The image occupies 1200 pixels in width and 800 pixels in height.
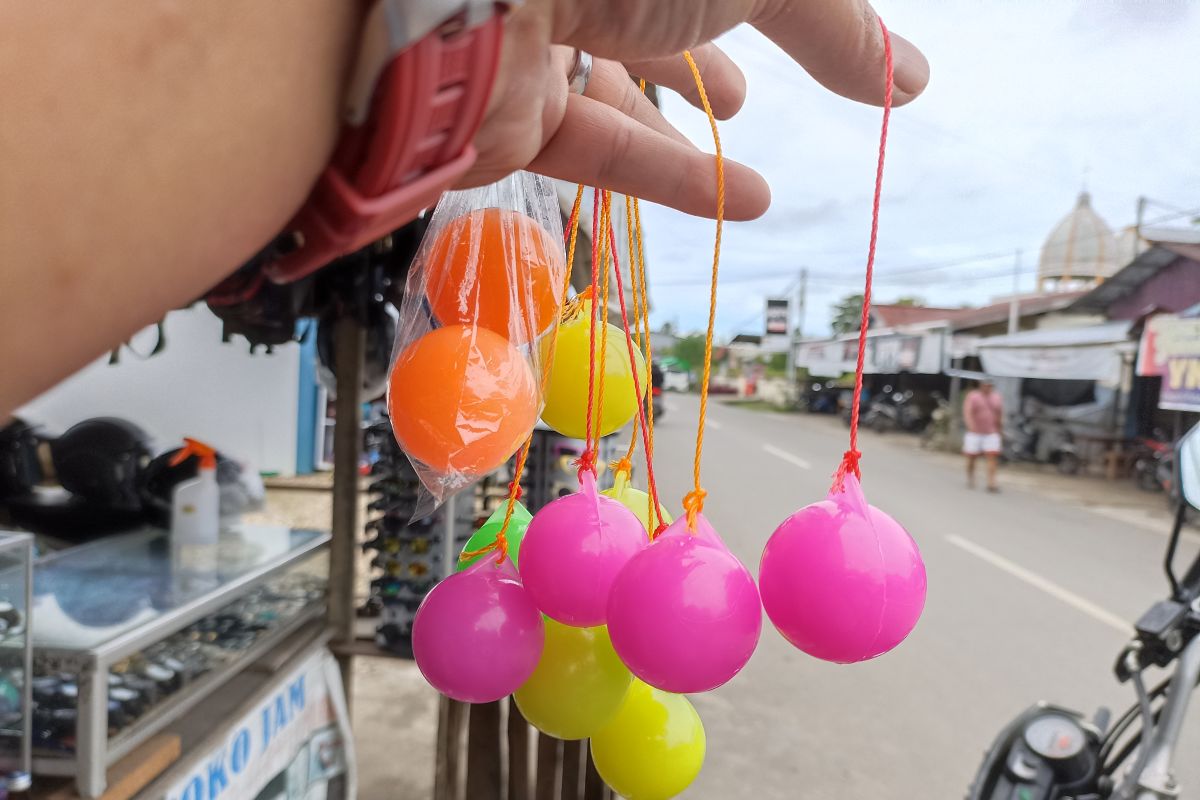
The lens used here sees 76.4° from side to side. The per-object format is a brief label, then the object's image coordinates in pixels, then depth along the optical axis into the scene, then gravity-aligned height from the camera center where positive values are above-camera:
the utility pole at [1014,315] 16.55 +1.42
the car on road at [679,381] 34.88 -1.18
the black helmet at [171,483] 2.55 -0.55
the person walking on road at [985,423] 10.04 -0.60
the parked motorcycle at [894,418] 18.34 -1.12
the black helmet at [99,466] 2.53 -0.51
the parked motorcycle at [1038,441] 13.33 -1.04
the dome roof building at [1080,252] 21.67 +3.90
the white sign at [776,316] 24.81 +1.52
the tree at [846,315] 38.78 +2.79
